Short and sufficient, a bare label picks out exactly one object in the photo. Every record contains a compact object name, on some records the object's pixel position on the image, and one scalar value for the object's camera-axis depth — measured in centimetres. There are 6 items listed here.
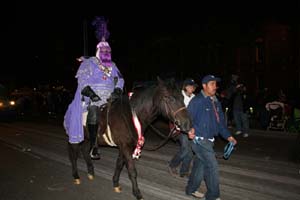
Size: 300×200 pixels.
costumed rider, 732
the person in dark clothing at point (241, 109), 1419
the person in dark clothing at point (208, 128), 612
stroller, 1562
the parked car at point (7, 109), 2598
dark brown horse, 621
